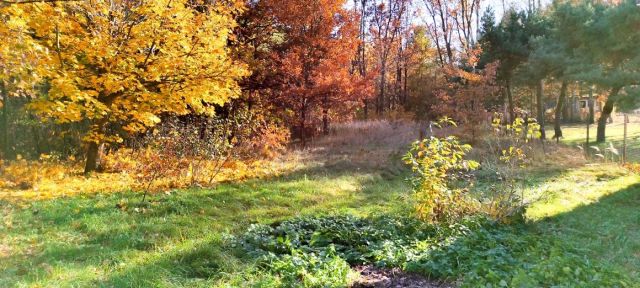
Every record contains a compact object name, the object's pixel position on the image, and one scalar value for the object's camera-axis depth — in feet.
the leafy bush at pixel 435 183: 19.11
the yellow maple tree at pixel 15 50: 17.67
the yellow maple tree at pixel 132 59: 25.27
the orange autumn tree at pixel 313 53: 49.52
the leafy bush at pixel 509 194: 20.55
